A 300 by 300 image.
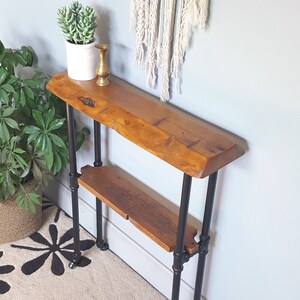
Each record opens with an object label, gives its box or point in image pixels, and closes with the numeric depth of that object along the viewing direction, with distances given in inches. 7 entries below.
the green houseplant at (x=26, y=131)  60.2
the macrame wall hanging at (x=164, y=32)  45.2
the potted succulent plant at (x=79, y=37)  51.9
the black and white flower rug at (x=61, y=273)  64.5
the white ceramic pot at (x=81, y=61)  52.6
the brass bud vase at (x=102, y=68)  51.6
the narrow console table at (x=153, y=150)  43.9
